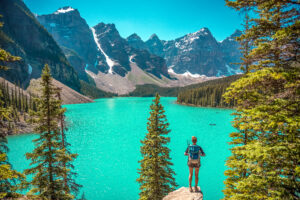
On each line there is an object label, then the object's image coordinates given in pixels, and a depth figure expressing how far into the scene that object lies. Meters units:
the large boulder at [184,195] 9.73
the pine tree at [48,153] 11.69
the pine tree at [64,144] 12.48
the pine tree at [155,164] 15.35
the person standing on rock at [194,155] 9.96
